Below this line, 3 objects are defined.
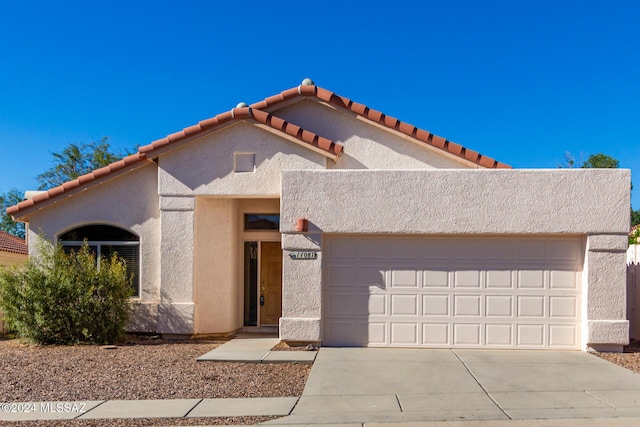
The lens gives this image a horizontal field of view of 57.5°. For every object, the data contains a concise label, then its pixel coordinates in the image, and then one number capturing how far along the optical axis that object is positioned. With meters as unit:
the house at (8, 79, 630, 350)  10.52
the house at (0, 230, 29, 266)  19.33
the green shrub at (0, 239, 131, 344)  11.73
